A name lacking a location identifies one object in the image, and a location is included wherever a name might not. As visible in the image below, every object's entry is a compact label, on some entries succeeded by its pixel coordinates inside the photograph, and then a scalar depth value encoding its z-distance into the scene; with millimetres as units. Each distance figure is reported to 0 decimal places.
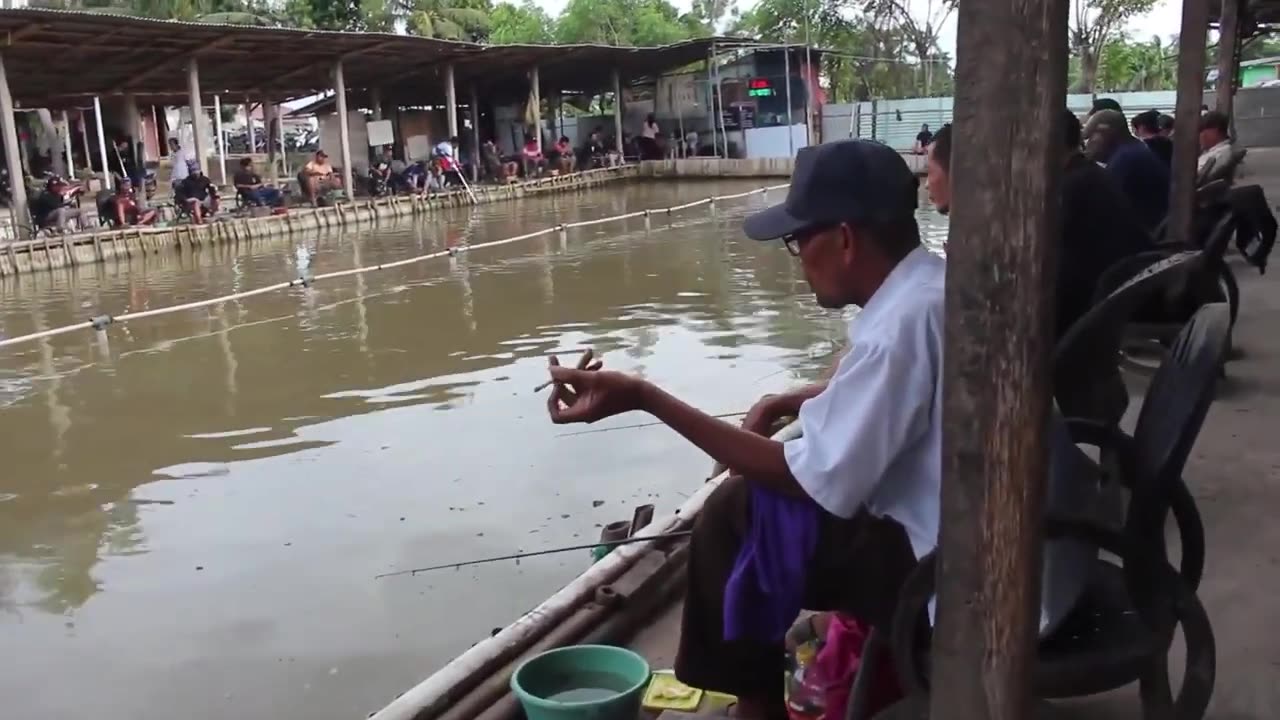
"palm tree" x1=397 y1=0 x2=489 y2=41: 29156
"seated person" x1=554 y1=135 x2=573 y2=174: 25453
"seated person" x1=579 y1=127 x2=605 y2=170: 26781
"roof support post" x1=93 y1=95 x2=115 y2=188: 20125
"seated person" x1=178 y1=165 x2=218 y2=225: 16062
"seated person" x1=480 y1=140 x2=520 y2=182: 24297
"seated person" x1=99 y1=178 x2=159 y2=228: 15297
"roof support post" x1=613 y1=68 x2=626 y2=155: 26719
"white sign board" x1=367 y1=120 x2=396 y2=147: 22234
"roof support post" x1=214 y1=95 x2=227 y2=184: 20828
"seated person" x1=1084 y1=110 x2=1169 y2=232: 5320
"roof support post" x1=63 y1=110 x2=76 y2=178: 21328
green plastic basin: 2549
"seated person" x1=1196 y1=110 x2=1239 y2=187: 6840
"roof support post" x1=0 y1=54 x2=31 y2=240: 14128
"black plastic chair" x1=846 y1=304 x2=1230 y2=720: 1742
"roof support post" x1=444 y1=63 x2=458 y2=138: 21891
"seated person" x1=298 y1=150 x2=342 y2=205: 19047
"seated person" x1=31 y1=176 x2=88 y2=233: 14586
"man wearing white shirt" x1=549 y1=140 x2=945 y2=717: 1707
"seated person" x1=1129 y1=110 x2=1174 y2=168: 7055
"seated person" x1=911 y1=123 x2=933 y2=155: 22320
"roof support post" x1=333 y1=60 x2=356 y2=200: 19344
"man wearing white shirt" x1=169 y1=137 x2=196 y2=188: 17688
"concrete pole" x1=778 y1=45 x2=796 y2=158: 26625
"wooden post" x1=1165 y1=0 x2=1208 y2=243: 5258
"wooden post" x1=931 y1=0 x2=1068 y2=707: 1308
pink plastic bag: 2125
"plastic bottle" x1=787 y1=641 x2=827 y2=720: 2158
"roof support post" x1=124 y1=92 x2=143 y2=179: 22172
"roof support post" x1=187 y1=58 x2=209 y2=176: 16797
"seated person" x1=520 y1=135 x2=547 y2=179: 24922
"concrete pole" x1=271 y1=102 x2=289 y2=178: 26273
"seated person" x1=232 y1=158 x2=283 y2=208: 17523
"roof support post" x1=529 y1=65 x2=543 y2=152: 23953
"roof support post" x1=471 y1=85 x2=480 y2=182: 24275
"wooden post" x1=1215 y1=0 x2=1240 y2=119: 10969
